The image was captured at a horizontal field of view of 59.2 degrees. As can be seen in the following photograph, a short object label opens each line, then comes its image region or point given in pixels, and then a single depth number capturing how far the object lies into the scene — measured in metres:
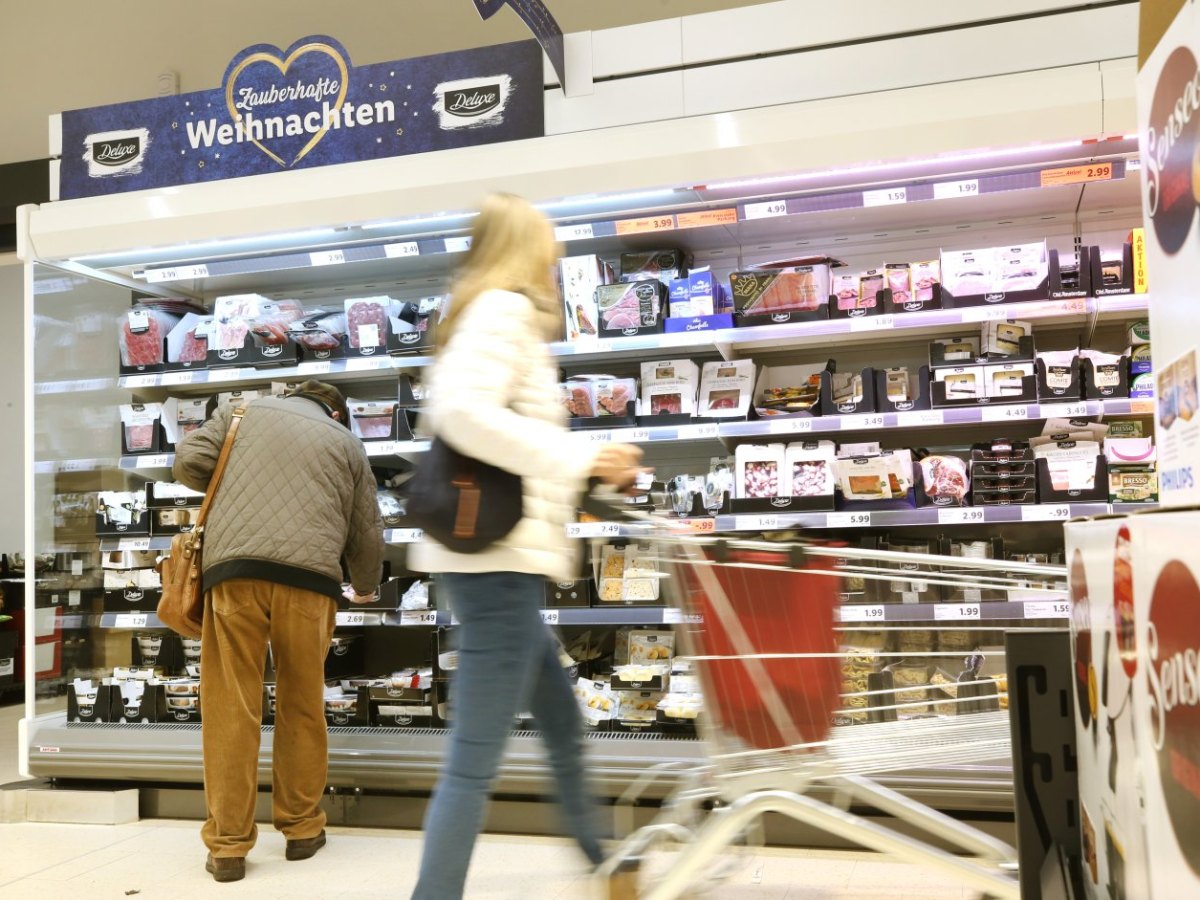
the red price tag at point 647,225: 3.31
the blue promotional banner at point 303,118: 3.41
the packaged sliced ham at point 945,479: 3.32
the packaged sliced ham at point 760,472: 3.44
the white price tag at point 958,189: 3.08
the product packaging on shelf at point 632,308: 3.51
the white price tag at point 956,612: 3.07
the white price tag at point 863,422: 3.30
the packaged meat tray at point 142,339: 4.08
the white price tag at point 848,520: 3.28
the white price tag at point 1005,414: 3.20
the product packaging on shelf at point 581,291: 3.61
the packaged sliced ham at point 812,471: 3.38
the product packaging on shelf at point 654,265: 3.73
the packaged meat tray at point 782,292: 3.41
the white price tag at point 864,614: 3.17
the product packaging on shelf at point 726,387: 3.59
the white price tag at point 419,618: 3.66
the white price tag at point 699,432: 3.44
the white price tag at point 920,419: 3.25
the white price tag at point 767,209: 3.26
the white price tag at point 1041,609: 3.05
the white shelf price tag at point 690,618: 1.91
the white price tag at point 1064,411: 3.14
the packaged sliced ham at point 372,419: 3.97
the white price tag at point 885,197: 3.13
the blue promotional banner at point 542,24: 3.03
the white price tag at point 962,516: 3.18
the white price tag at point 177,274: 3.84
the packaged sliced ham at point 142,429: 4.12
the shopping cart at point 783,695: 1.85
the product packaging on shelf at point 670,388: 3.62
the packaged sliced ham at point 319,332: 3.87
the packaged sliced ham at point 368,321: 3.85
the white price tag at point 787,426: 3.35
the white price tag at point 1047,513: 3.11
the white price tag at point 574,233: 3.38
